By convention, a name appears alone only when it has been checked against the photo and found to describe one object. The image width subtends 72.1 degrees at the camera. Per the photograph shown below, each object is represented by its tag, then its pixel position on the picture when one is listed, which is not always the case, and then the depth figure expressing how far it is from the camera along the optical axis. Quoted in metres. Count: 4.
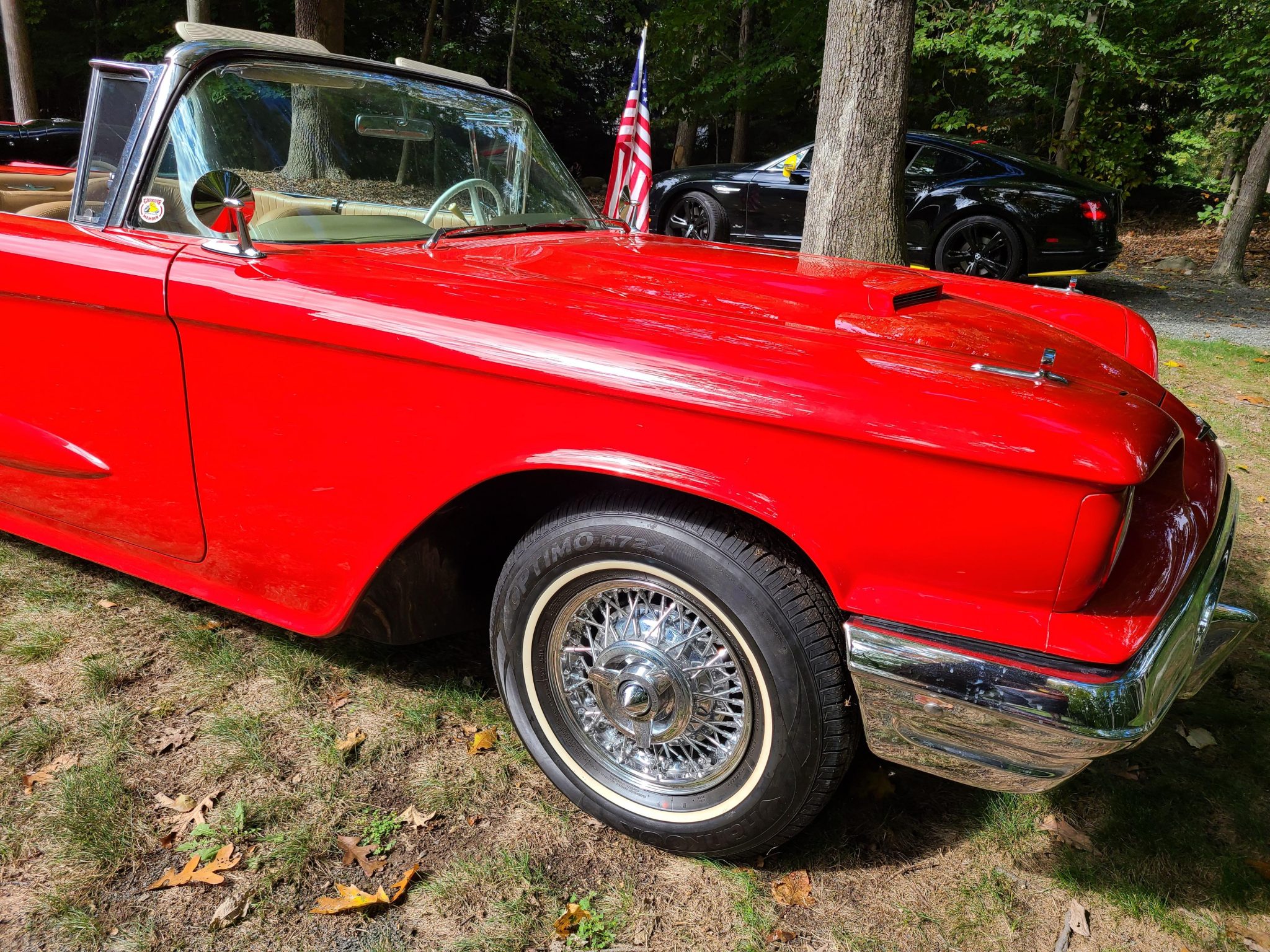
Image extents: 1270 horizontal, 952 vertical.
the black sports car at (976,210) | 7.75
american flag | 6.91
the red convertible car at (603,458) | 1.48
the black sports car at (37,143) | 9.23
